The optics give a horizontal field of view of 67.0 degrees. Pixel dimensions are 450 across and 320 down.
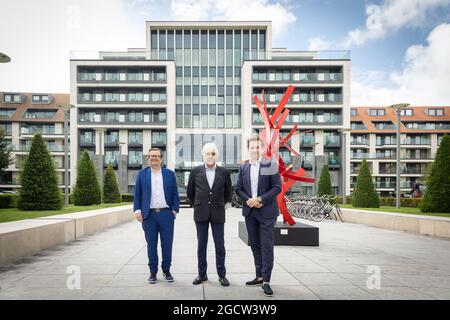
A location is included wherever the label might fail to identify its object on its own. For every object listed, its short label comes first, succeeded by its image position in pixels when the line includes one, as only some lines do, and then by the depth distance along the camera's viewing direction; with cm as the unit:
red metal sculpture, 816
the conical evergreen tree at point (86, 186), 1941
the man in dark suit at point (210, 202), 466
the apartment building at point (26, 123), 4868
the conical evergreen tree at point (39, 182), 1434
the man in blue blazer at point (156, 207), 486
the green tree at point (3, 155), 3334
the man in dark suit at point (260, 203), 444
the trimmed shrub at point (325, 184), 2436
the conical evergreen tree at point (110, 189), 2314
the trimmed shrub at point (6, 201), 2107
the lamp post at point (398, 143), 1694
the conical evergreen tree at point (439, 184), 1311
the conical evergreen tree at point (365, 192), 1881
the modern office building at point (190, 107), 4234
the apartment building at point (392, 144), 5412
